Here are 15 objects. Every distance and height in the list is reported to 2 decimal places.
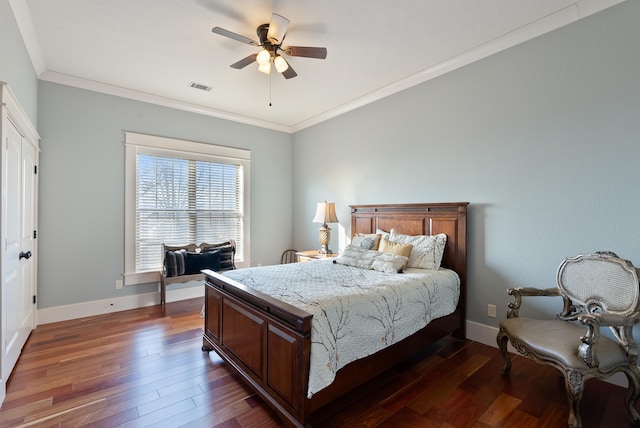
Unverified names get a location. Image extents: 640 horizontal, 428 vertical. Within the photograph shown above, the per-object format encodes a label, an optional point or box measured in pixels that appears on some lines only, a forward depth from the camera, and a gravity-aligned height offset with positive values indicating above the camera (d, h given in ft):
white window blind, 13.53 +0.47
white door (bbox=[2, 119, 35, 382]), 7.01 -1.02
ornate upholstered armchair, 5.77 -2.60
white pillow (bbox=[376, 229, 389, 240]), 11.40 -0.72
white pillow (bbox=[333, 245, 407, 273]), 9.33 -1.50
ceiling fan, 7.57 +4.48
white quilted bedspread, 5.75 -2.03
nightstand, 13.65 -1.95
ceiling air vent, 12.21 +5.29
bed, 5.54 -2.92
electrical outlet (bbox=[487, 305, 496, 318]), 9.42 -3.03
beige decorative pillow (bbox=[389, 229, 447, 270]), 9.77 -1.22
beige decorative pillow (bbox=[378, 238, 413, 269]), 10.02 -1.14
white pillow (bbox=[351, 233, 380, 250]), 11.21 -1.03
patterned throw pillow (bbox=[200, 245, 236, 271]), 13.87 -1.95
